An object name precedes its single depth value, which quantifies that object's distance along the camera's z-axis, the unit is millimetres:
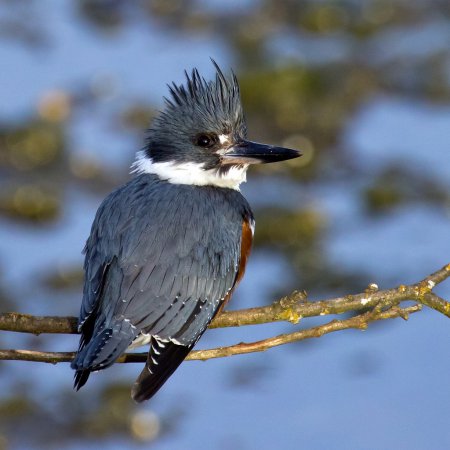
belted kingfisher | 6191
